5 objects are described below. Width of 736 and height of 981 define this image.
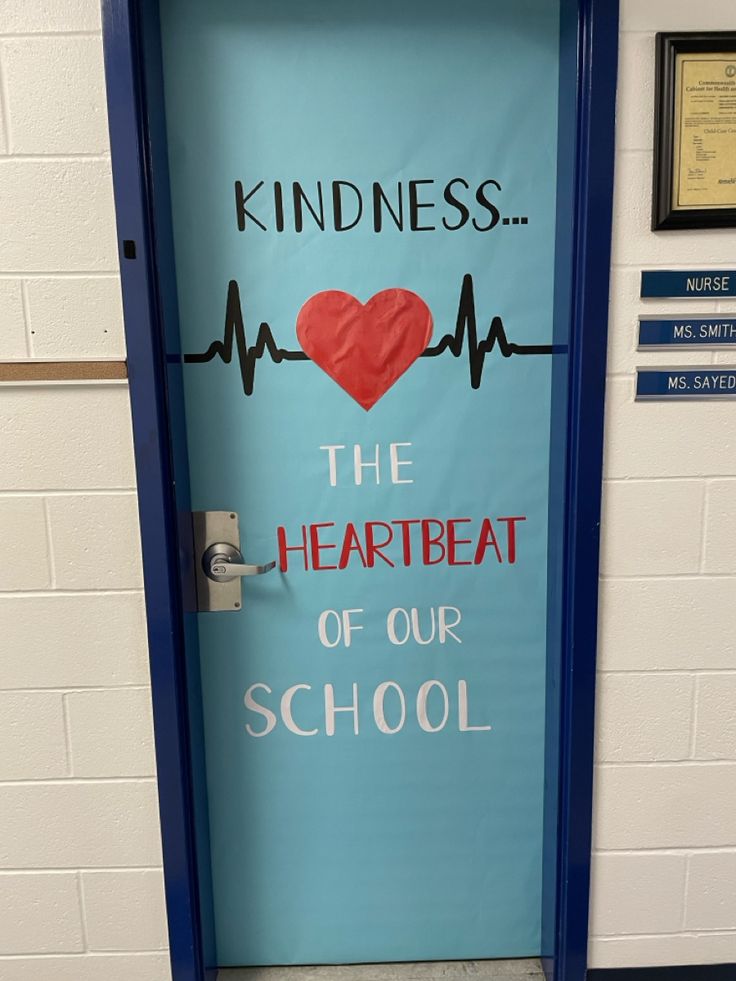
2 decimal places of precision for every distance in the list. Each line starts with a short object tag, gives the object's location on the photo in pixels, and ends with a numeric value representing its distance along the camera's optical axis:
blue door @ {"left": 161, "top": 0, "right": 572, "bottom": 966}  1.37
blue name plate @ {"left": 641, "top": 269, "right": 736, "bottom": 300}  1.33
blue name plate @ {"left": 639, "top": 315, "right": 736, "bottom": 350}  1.34
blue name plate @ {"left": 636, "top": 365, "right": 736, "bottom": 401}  1.36
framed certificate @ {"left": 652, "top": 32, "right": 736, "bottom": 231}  1.26
